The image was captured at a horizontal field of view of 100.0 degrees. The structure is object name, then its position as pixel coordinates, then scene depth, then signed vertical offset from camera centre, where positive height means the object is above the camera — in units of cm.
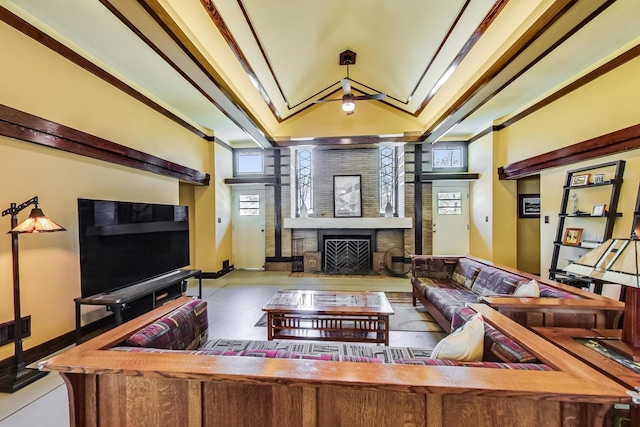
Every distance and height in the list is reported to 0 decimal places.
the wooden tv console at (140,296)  251 -87
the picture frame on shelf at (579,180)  331 +36
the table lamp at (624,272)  123 -31
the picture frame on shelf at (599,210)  304 -2
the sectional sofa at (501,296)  187 -76
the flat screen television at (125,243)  257 -34
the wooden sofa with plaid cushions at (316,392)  92 -67
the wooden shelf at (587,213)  290 -3
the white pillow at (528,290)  218 -67
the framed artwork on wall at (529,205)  504 +7
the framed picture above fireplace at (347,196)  614 +34
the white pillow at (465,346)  129 -66
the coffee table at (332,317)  255 -104
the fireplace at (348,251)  609 -92
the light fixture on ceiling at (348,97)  379 +165
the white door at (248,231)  638 -45
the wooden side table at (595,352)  111 -73
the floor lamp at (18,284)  200 -53
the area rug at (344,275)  565 -139
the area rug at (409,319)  307 -135
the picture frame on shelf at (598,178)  311 +35
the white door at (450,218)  593 -18
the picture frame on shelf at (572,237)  339 -36
